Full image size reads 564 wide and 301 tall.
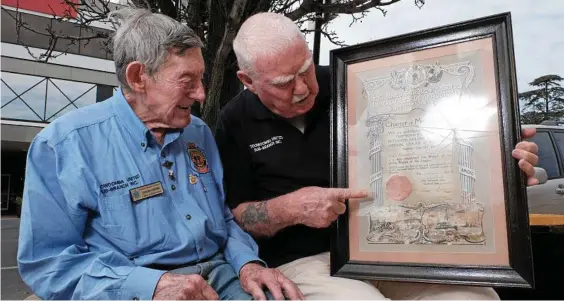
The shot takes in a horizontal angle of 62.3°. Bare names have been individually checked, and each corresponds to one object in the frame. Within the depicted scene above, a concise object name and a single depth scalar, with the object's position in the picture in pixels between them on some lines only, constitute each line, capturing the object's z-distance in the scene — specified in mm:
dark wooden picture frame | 1249
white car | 4543
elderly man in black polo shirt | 1561
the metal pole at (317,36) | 3289
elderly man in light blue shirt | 1338
